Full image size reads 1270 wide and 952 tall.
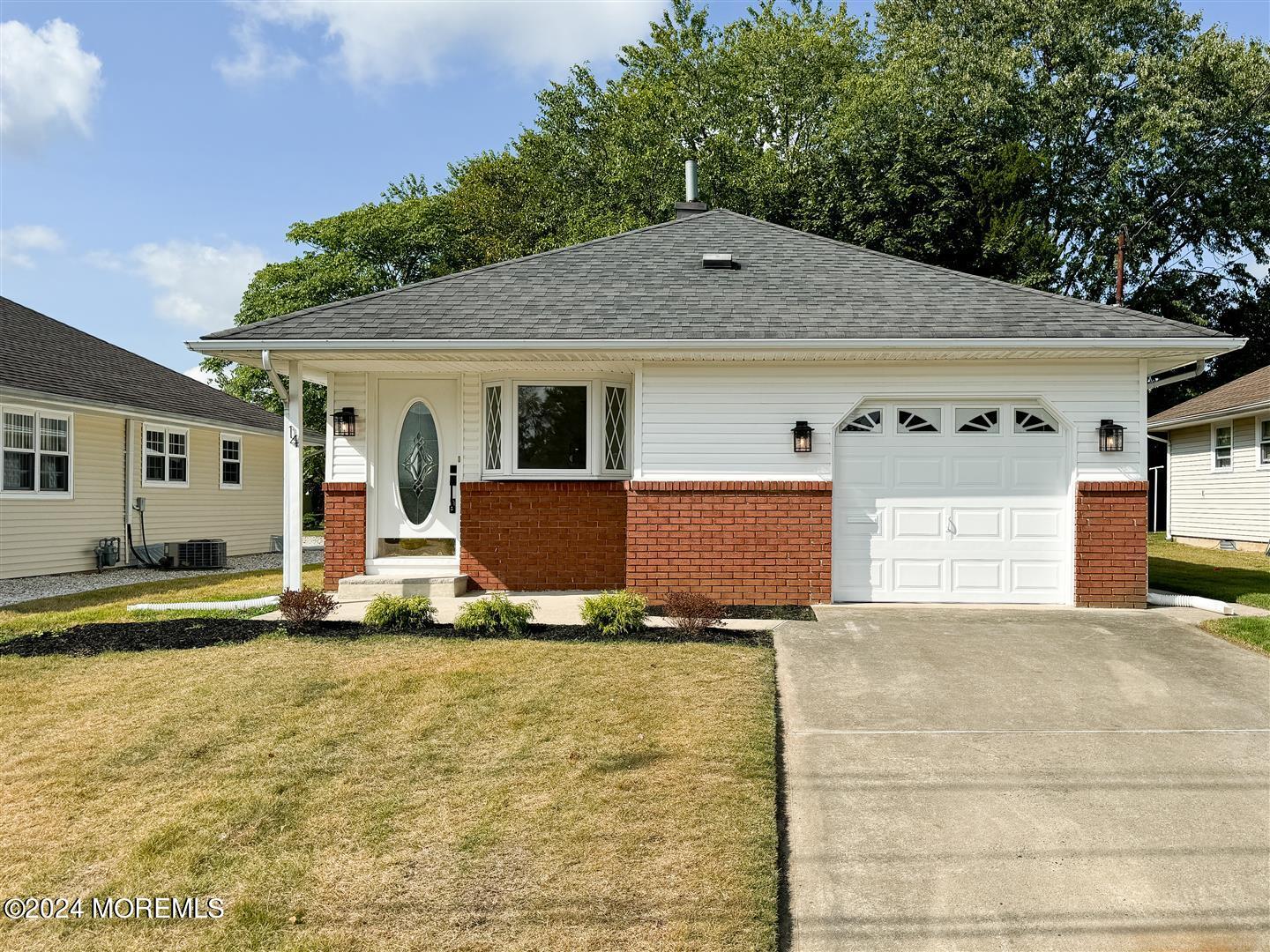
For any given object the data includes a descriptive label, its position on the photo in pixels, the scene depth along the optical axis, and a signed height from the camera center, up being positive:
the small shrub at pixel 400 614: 7.42 -1.25
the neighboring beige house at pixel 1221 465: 17.30 +0.43
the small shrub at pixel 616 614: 7.17 -1.21
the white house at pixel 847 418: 8.43 +0.69
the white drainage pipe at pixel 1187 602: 8.41 -1.30
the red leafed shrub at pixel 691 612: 7.24 -1.20
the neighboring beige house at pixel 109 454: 12.30 +0.47
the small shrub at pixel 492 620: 7.17 -1.26
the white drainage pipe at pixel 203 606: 8.83 -1.43
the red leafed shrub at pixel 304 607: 7.31 -1.18
